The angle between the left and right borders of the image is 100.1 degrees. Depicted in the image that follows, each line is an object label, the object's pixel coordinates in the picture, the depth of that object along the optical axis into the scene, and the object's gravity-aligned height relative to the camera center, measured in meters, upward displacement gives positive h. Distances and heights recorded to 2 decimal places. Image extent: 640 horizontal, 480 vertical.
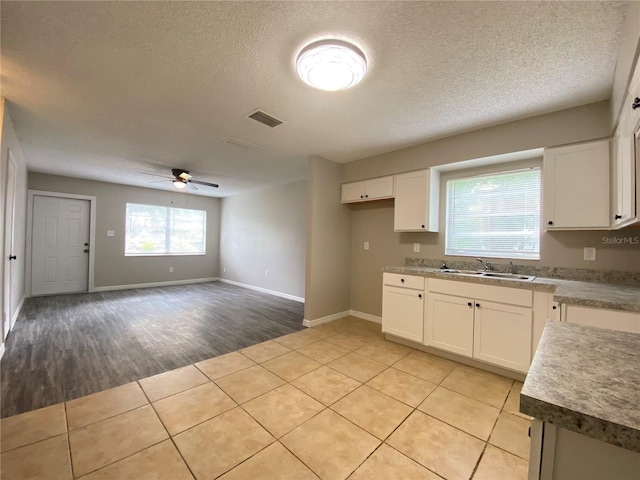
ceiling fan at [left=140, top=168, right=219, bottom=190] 4.74 +1.09
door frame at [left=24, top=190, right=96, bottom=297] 5.08 +0.14
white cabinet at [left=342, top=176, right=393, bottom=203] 3.70 +0.76
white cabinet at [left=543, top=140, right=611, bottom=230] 2.24 +0.52
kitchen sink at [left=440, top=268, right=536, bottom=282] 2.59 -0.32
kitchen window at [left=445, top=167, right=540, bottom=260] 2.87 +0.34
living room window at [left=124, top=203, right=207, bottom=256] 6.41 +0.19
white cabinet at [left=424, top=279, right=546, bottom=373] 2.34 -0.75
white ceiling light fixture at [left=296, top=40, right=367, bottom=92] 1.71 +1.19
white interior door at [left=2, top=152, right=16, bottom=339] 2.95 -0.10
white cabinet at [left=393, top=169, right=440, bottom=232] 3.30 +0.53
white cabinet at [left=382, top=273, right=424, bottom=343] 3.01 -0.74
